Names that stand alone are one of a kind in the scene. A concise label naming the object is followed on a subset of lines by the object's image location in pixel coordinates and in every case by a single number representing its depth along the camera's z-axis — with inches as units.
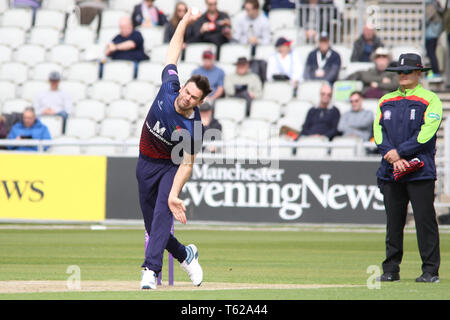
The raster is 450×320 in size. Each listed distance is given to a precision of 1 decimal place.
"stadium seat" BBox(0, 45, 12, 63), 970.7
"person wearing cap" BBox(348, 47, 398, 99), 818.2
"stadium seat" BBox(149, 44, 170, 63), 923.4
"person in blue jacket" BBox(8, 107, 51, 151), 791.1
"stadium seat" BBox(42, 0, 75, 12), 1063.0
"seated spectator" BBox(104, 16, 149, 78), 912.9
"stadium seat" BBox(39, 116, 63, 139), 847.7
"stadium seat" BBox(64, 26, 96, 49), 984.3
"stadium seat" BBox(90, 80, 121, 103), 894.4
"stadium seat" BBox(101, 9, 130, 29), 995.8
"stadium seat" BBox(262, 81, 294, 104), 849.5
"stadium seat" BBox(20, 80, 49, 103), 911.7
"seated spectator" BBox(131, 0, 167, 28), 970.1
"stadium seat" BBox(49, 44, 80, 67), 958.4
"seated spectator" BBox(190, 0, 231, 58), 911.0
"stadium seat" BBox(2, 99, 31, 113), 885.2
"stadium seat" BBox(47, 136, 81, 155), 771.3
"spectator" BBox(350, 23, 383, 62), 878.4
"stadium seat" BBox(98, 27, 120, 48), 971.9
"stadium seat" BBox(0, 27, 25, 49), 989.8
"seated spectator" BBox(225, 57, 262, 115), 848.3
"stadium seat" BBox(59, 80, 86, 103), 901.2
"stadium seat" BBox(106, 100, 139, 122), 861.8
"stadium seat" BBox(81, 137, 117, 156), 763.4
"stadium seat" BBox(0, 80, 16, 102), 921.4
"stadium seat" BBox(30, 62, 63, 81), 940.0
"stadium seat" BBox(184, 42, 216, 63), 906.7
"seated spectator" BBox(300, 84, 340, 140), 776.9
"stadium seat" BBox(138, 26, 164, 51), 955.3
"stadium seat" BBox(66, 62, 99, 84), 925.2
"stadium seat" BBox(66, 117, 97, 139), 842.8
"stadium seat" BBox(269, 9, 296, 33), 940.6
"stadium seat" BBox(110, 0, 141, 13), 1038.4
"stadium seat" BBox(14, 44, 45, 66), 964.0
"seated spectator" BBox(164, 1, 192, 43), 893.8
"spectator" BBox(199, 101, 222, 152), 762.2
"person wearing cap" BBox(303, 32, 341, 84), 847.7
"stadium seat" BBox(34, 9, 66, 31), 1021.2
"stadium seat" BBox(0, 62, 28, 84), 943.0
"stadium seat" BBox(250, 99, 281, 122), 824.3
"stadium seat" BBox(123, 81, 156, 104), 879.7
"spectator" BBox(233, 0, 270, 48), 911.7
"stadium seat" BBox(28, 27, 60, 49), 989.2
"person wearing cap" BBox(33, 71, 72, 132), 866.8
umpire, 402.3
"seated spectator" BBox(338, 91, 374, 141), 768.9
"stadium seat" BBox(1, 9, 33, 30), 1016.9
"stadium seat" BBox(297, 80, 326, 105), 841.6
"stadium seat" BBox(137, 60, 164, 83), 901.2
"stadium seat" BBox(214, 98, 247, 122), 829.8
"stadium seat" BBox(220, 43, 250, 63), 898.7
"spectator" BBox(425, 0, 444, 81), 898.1
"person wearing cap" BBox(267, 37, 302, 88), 866.8
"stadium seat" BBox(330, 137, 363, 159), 739.4
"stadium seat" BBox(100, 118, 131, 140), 840.9
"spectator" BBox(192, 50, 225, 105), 844.0
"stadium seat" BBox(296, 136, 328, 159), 743.7
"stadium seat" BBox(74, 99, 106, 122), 873.6
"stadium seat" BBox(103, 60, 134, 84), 914.1
